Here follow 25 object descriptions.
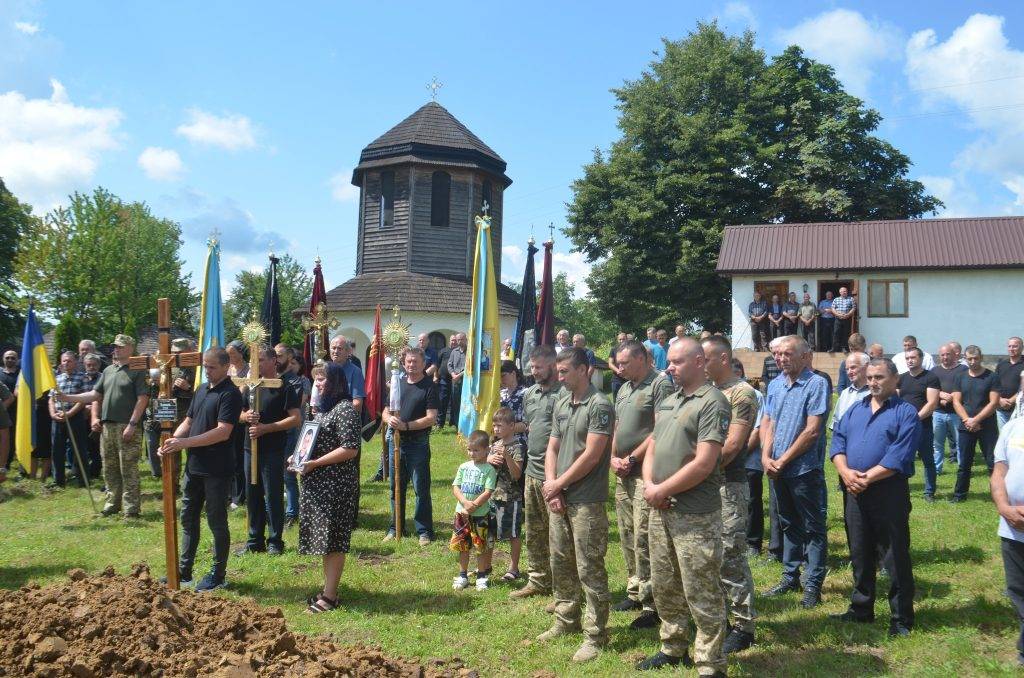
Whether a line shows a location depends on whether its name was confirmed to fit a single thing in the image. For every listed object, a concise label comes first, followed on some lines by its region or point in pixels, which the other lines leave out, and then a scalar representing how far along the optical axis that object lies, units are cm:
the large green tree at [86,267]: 3569
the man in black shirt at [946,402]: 1023
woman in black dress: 599
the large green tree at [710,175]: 3044
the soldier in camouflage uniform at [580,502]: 512
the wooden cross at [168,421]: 612
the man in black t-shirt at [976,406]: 973
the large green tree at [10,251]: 3559
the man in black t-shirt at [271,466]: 766
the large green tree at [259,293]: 6134
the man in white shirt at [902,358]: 1018
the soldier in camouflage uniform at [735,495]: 518
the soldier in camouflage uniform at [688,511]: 446
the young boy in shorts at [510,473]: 680
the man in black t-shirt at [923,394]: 962
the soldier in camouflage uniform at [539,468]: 609
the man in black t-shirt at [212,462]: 653
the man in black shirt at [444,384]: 1586
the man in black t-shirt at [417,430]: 804
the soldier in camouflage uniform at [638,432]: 554
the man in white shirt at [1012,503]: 484
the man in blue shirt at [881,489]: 530
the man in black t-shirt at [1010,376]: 980
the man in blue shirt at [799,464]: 598
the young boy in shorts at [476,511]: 652
